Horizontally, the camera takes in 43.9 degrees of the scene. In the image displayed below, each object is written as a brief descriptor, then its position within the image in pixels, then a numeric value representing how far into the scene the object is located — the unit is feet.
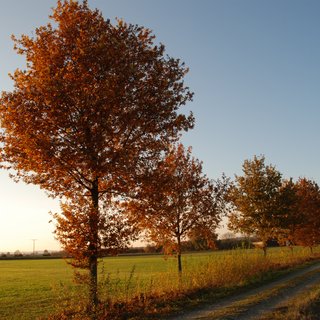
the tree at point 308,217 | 137.39
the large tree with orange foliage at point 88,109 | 39.73
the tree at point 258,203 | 112.27
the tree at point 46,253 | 382.75
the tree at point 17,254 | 380.23
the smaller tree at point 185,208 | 69.15
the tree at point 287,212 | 112.47
